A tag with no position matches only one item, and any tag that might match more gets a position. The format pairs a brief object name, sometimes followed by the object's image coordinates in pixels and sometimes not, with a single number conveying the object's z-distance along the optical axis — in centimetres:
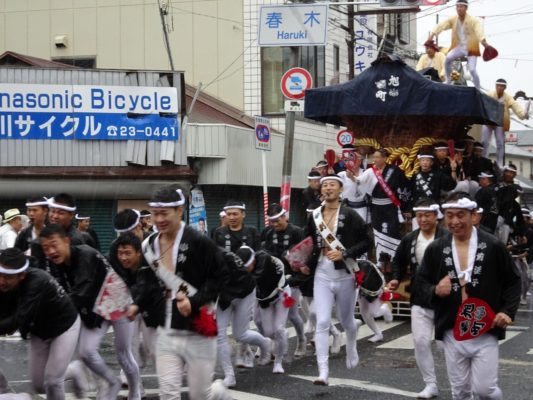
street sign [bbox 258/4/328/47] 1794
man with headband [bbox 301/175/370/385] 1025
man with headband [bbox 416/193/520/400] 727
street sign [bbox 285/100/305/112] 1722
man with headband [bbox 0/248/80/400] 714
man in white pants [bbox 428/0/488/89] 1856
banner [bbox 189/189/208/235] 2566
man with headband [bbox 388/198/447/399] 952
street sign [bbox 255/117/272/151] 1800
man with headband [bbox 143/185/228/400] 696
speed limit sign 1989
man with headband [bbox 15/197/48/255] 999
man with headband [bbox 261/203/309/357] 1218
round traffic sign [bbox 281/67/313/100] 1727
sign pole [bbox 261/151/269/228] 1844
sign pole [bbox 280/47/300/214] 1753
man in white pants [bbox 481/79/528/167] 1909
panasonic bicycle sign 2427
